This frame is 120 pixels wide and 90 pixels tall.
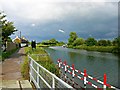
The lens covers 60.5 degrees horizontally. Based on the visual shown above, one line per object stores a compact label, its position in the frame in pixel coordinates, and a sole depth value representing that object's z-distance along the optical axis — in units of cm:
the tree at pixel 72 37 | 5923
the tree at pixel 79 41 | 5507
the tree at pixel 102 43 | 4247
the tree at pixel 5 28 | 1257
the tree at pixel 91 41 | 4757
